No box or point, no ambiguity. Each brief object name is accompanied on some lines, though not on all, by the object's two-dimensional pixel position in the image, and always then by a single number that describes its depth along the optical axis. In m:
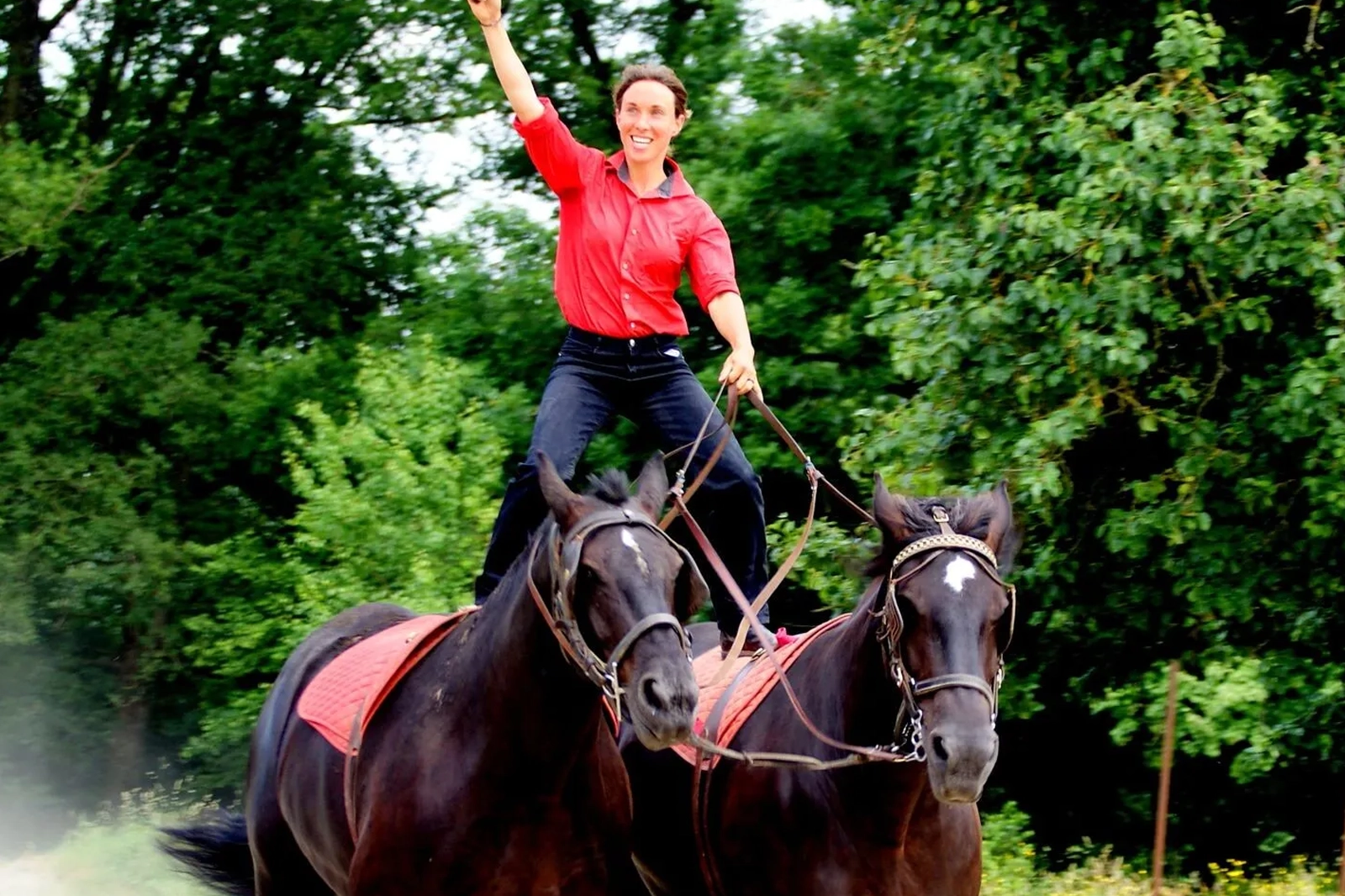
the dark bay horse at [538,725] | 8.61
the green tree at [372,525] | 28.91
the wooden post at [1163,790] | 16.61
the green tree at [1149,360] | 20.22
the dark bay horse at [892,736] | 8.84
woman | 10.87
